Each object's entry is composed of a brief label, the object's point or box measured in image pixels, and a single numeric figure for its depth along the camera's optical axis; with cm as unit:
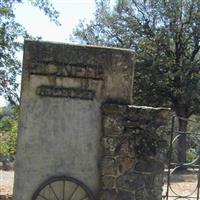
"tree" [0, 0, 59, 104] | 1180
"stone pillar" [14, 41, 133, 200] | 719
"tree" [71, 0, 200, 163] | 2444
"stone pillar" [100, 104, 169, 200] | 722
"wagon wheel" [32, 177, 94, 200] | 716
